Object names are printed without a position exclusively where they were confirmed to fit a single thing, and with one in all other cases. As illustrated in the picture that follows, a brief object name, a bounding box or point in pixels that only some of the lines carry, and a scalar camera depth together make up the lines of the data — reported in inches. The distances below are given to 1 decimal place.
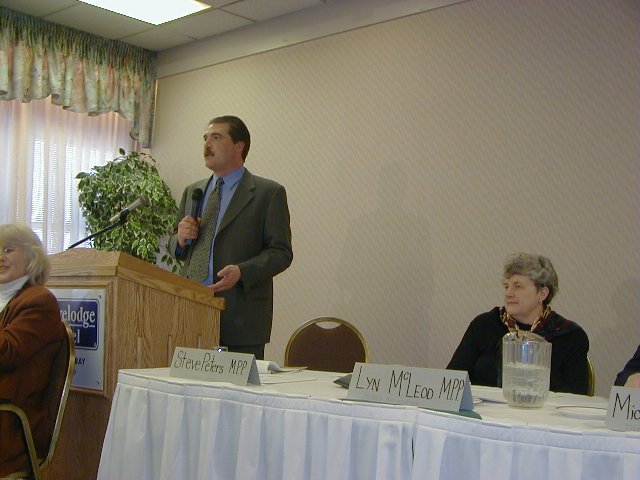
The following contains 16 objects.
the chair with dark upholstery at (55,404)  76.9
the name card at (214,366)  68.1
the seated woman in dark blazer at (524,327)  98.3
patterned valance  187.8
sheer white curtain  191.0
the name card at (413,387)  55.2
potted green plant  194.7
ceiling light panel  178.7
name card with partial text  48.7
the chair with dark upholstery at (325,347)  117.0
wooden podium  83.6
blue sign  85.7
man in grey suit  109.7
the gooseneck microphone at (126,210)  92.5
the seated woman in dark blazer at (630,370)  77.0
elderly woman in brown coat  81.0
